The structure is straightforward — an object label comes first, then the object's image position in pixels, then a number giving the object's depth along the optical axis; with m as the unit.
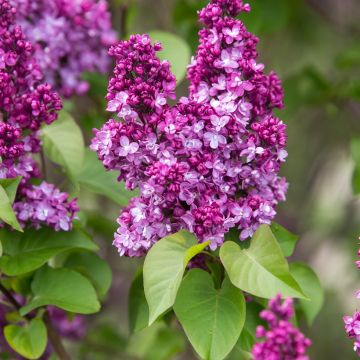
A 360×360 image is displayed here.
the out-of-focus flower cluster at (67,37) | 1.25
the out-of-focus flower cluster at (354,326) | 0.96
